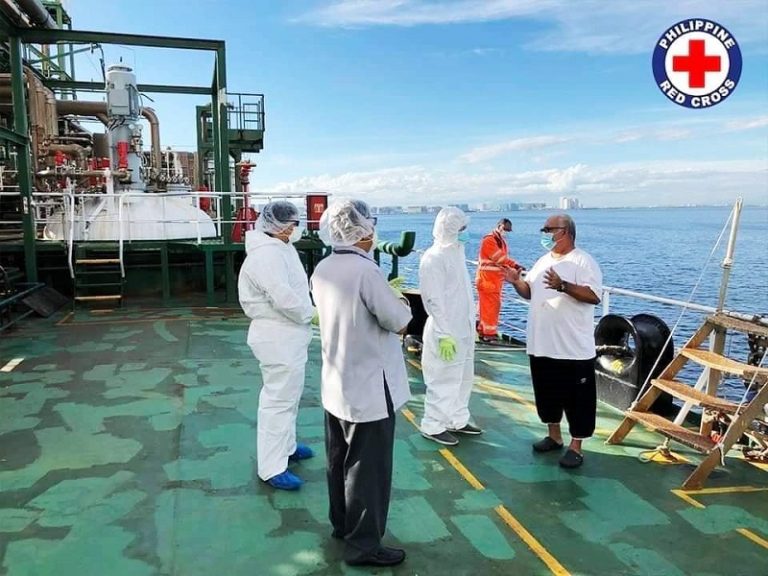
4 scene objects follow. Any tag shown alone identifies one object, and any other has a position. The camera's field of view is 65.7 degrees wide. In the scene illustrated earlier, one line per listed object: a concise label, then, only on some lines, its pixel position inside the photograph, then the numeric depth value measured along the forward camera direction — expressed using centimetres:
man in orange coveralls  766
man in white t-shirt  376
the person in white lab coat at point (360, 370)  261
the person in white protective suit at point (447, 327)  415
